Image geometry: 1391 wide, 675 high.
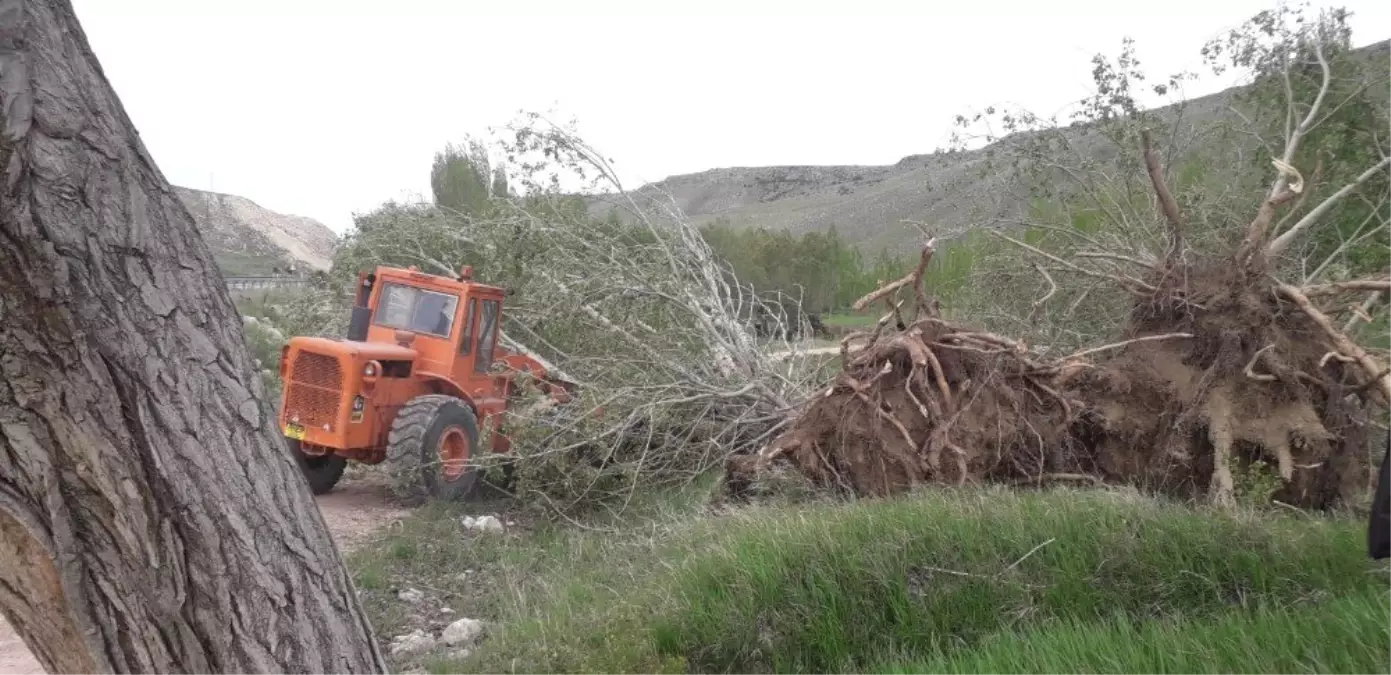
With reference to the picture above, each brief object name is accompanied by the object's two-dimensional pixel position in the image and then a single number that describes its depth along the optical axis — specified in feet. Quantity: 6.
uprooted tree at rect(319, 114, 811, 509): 29.19
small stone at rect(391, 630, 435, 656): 19.54
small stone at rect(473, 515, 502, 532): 28.99
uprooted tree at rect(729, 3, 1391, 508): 21.68
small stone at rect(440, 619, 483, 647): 19.60
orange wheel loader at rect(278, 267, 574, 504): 29.84
